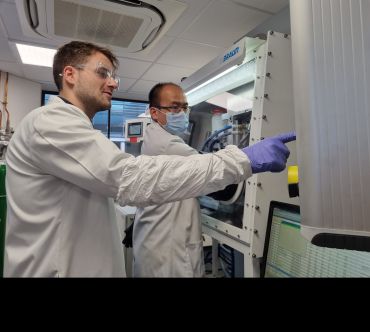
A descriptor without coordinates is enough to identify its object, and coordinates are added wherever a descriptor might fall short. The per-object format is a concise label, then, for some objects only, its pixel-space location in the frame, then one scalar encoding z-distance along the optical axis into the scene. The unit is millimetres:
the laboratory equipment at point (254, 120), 1234
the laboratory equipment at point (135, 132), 3400
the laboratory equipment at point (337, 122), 396
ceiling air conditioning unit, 1904
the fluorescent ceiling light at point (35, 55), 2949
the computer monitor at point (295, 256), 782
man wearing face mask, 1513
